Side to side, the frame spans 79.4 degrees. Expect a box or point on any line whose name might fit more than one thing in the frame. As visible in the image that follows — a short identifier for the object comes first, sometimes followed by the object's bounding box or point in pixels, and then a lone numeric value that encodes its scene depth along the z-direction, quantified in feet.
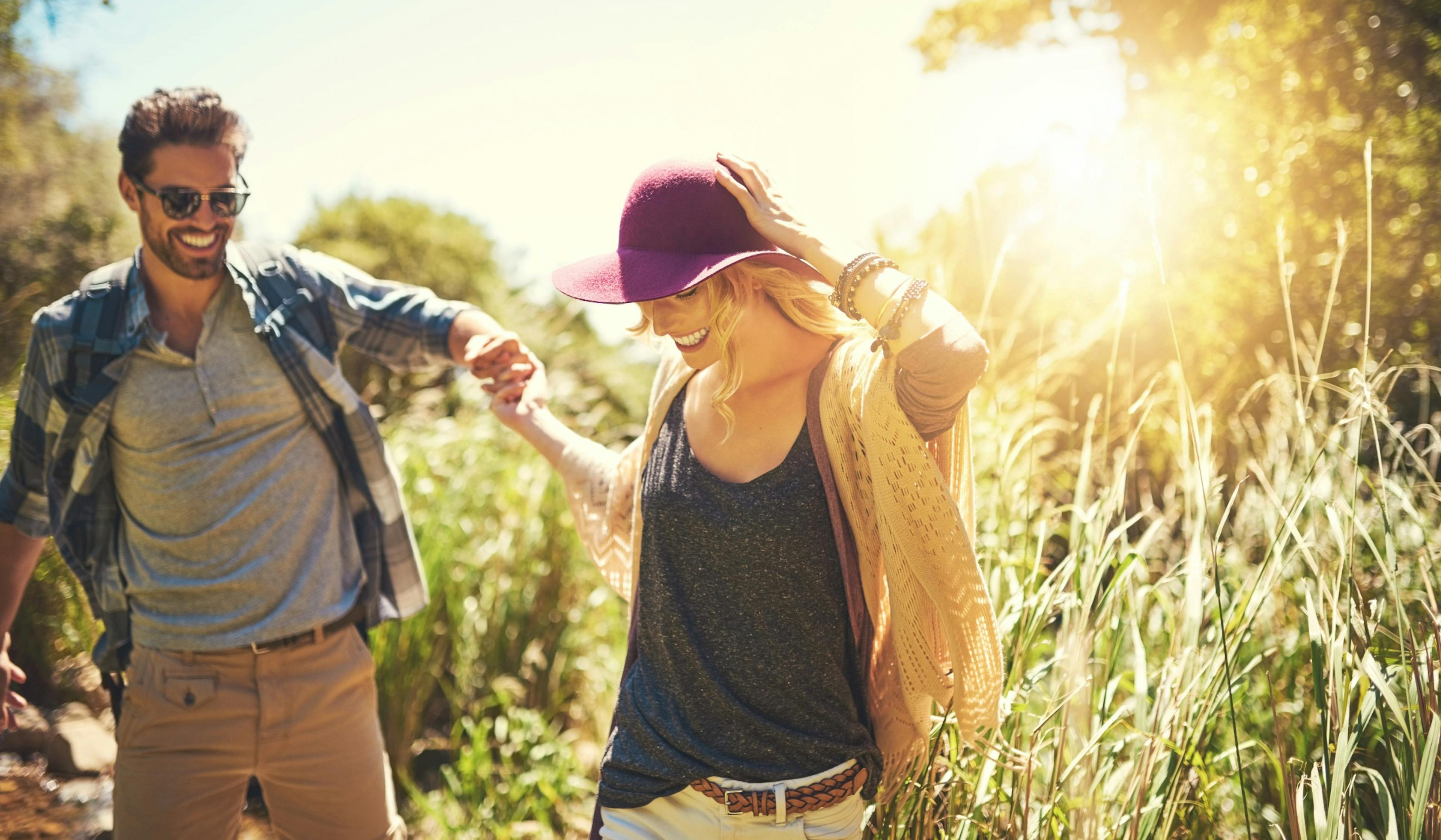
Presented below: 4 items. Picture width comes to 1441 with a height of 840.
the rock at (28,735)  9.59
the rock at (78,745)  9.66
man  6.53
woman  4.65
